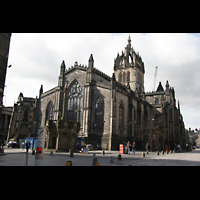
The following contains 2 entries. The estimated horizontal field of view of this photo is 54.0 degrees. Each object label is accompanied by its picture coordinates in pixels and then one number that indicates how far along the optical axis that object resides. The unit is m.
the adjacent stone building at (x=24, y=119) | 48.00
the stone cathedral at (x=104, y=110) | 38.19
